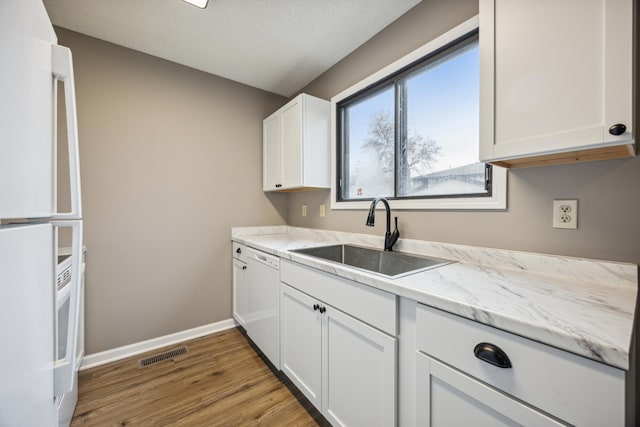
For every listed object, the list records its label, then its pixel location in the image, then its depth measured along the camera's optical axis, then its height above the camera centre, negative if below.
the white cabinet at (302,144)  2.20 +0.60
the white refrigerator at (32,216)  0.43 -0.01
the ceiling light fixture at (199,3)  1.57 +1.28
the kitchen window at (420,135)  1.44 +0.53
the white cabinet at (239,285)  2.29 -0.68
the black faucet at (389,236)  1.67 -0.16
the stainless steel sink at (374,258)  1.47 -0.31
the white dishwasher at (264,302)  1.75 -0.68
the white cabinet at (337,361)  1.03 -0.72
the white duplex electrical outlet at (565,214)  1.06 -0.01
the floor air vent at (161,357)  1.98 -1.16
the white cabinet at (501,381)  0.56 -0.44
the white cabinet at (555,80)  0.76 +0.43
